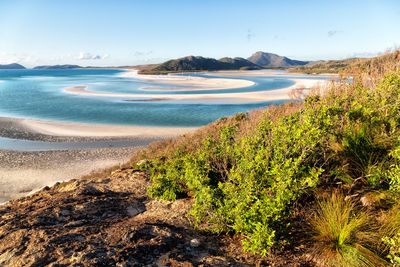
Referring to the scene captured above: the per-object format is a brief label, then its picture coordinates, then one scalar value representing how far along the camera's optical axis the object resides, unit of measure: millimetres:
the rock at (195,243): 4488
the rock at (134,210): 6248
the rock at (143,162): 11367
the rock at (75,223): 5109
